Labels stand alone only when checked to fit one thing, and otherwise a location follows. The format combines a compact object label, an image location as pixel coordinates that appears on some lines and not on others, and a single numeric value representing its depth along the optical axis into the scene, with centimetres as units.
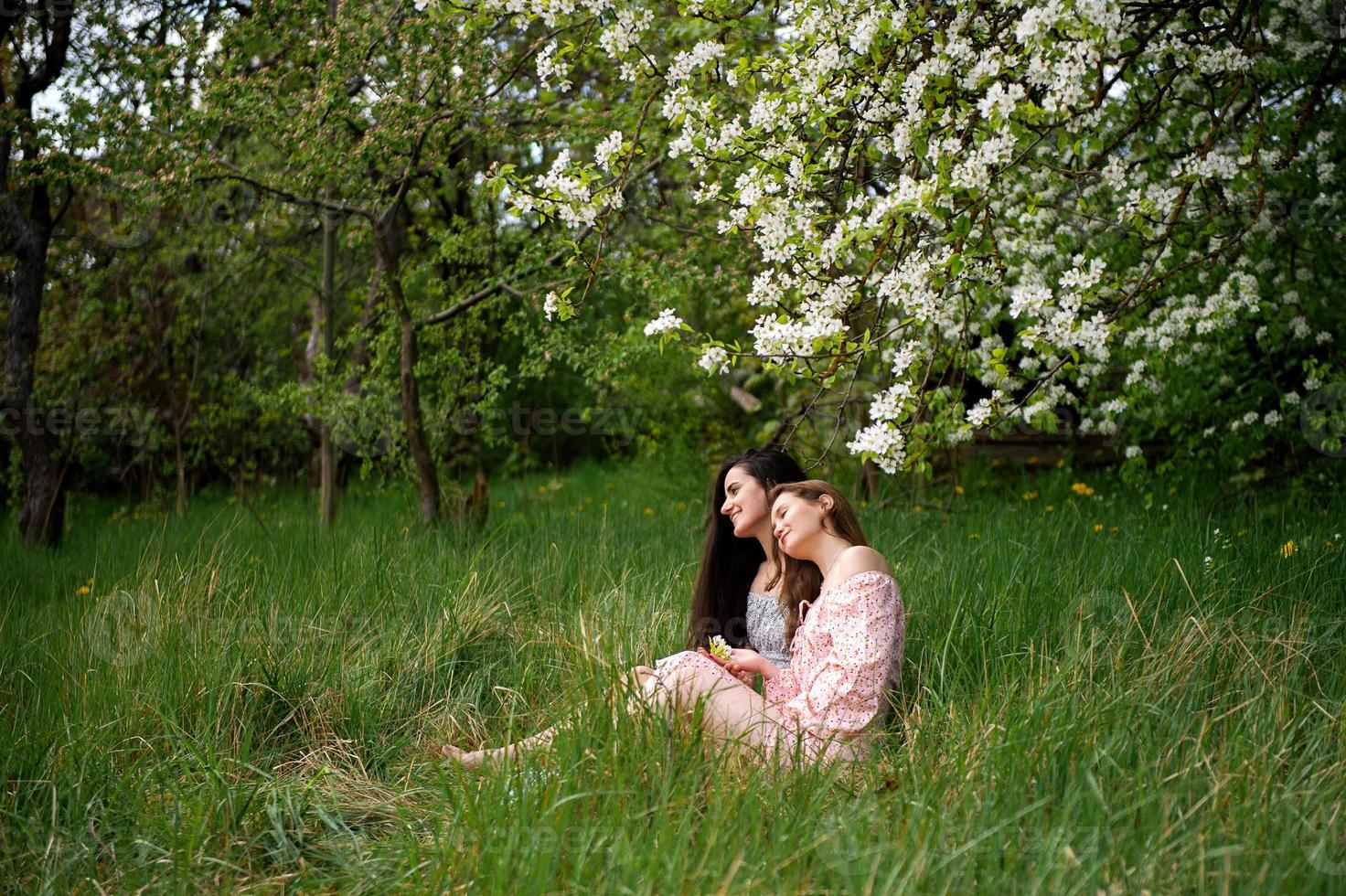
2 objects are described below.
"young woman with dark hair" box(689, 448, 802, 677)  414
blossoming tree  346
